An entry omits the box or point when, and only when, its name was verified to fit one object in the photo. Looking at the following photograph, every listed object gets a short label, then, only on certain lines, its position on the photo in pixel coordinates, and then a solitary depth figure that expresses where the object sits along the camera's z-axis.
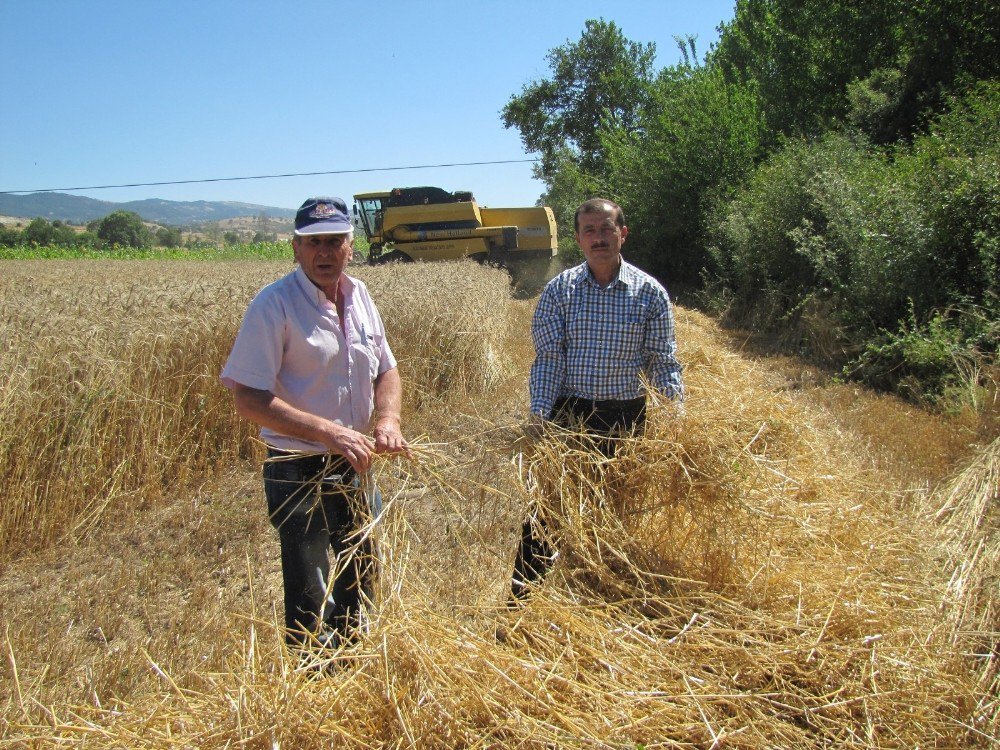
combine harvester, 18.94
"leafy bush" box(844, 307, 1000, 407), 6.65
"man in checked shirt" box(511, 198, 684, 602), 2.70
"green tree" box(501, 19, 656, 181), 39.97
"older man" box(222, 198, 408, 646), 2.21
